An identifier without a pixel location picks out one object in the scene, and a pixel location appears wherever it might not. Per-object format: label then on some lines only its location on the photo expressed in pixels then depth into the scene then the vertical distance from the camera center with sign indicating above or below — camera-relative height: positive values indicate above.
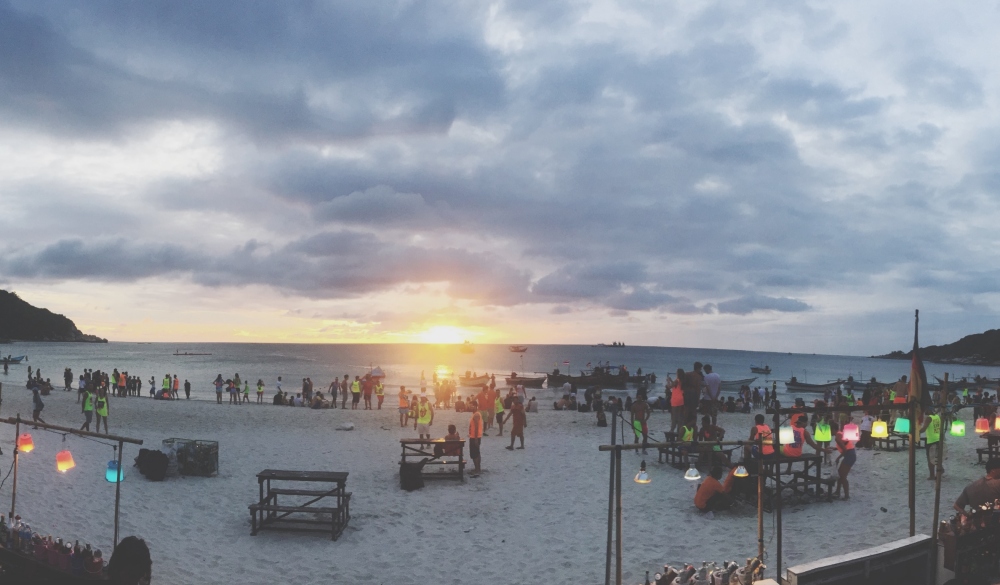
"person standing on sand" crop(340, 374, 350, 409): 29.77 -3.22
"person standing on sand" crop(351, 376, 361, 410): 29.35 -3.25
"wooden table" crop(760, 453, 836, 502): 11.49 -2.78
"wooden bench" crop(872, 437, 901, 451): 16.38 -2.90
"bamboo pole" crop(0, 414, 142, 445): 7.47 -1.55
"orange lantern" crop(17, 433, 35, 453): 9.39 -2.10
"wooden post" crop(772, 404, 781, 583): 7.41 -1.72
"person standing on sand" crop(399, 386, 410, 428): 22.88 -3.20
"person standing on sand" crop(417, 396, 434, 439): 18.12 -2.81
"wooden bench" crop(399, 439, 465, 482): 13.80 -3.01
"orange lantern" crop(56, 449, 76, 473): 8.74 -2.19
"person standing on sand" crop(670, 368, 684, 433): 15.39 -1.77
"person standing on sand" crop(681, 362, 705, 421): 15.09 -1.34
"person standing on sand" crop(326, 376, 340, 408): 29.96 -3.38
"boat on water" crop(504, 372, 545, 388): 53.12 -4.56
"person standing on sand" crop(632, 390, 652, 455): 15.98 -2.19
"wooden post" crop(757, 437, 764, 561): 7.09 -1.93
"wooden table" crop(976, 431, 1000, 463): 13.77 -2.41
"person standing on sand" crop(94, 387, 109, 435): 18.72 -2.86
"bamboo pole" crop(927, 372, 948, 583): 7.63 -2.05
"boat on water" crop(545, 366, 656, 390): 55.59 -4.24
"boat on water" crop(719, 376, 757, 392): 64.81 -5.09
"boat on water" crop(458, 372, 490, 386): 53.26 -4.72
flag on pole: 9.42 -0.57
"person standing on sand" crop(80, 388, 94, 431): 18.38 -2.81
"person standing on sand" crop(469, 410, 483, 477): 14.30 -2.67
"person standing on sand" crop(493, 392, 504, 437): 20.20 -2.74
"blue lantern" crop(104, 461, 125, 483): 8.11 -2.22
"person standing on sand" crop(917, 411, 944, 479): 12.13 -1.92
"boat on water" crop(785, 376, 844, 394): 64.69 -4.98
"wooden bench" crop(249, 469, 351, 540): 10.16 -3.31
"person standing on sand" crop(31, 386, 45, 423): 19.83 -3.11
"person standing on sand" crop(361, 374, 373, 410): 29.07 -3.18
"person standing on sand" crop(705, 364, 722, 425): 15.45 -1.25
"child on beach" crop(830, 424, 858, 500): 11.22 -2.28
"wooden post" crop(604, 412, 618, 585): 6.65 -2.12
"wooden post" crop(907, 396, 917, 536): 8.44 -2.00
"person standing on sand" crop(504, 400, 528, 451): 17.33 -2.66
